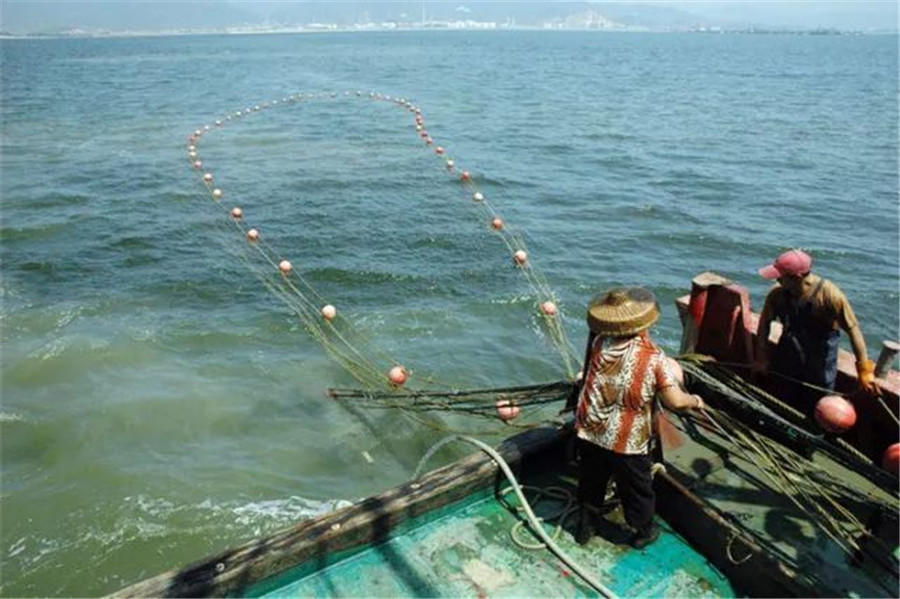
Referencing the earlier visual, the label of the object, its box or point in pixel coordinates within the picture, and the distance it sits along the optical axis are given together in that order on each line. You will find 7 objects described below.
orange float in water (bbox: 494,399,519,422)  6.99
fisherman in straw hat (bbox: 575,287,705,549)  3.92
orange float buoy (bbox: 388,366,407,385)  8.12
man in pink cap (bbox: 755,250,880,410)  5.16
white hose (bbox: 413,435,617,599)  3.92
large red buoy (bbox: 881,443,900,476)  4.18
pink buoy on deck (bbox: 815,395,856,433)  4.30
